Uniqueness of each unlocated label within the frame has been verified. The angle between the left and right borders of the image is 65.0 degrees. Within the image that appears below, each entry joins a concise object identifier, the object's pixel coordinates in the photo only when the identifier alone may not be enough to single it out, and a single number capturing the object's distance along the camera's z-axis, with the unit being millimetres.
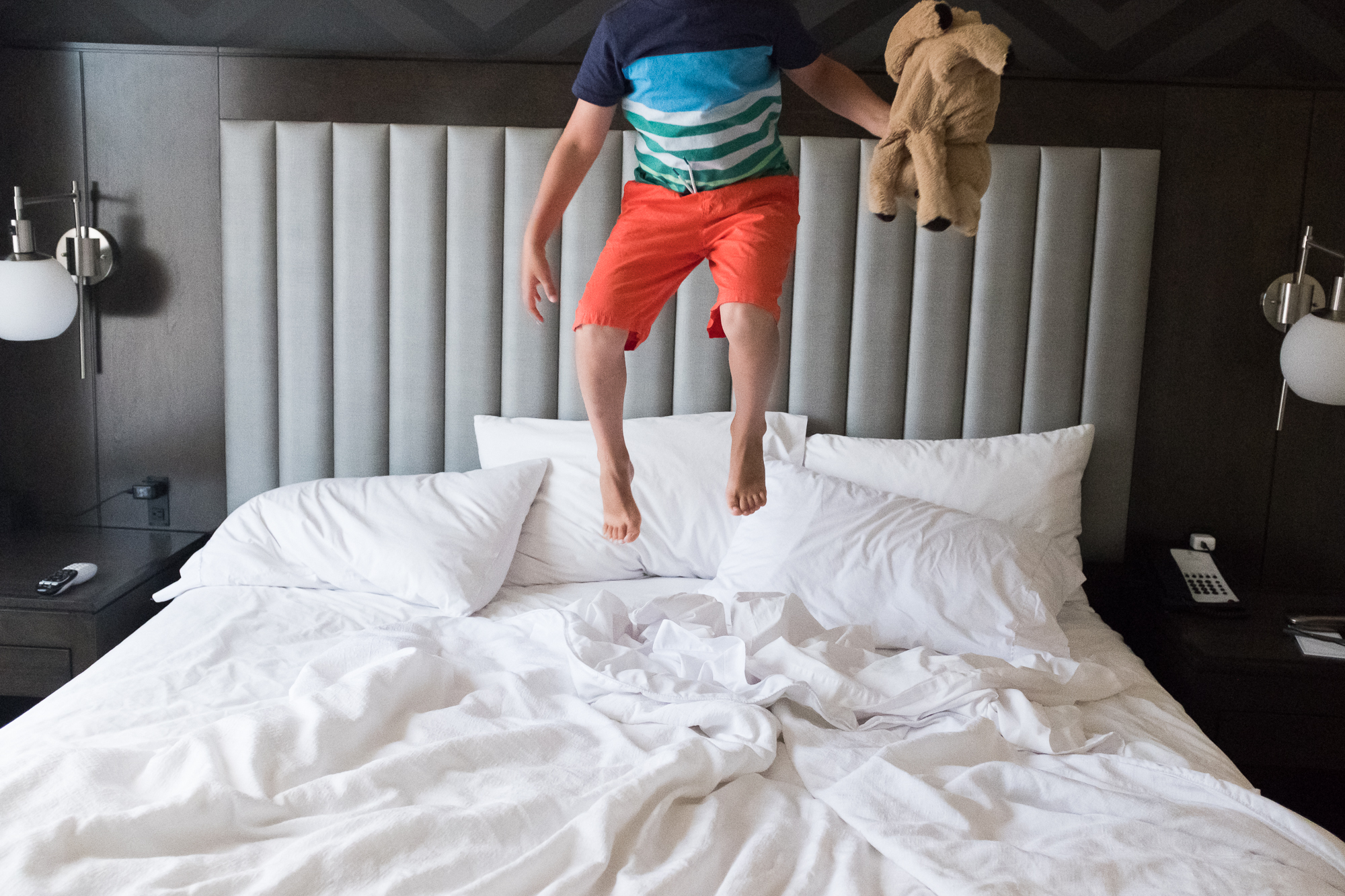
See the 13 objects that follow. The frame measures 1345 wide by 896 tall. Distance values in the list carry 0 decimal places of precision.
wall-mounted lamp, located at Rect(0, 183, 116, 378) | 2438
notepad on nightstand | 2289
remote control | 2348
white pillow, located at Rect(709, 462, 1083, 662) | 2176
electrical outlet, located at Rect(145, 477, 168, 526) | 2912
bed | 1431
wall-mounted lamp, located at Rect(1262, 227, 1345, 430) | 2369
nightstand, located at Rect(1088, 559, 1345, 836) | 2277
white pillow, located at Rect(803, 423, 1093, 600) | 2527
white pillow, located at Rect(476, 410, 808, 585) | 2531
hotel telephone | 2520
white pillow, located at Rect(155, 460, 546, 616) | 2338
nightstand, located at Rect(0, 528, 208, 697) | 2338
